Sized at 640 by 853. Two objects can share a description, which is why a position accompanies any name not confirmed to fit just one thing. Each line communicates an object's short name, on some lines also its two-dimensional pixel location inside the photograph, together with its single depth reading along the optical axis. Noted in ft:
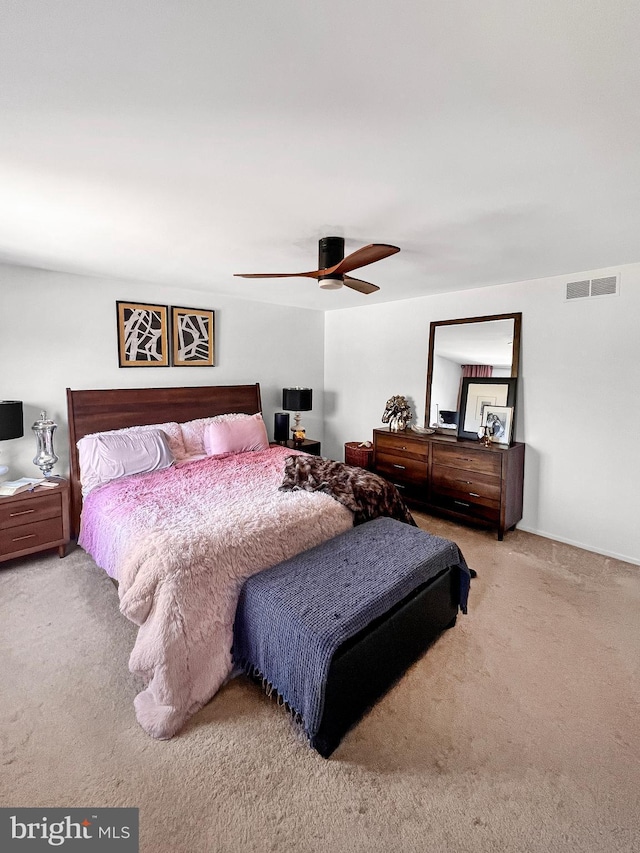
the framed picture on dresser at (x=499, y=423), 12.05
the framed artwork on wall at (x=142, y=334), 12.35
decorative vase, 10.60
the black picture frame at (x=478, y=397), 12.23
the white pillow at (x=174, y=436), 12.25
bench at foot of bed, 5.19
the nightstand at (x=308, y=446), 15.46
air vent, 10.18
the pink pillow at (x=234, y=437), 12.84
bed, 5.61
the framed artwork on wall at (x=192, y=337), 13.51
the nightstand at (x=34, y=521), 9.45
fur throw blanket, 9.06
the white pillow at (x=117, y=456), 10.36
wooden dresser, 11.38
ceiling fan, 7.22
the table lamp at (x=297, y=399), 15.51
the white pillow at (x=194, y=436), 12.76
